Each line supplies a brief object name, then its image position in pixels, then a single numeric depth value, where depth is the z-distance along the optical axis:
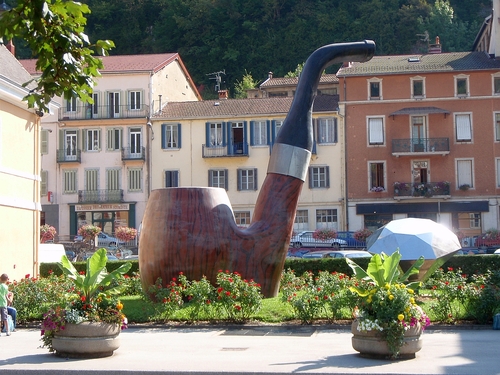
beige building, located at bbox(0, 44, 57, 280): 20.78
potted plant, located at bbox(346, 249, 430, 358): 10.18
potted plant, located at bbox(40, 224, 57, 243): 36.06
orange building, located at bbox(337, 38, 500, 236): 45.19
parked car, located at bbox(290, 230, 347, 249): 40.19
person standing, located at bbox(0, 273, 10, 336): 14.42
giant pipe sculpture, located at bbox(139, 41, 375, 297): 16.91
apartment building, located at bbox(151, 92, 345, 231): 46.38
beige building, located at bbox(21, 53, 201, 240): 47.22
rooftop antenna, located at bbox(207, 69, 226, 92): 59.56
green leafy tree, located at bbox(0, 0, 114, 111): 8.75
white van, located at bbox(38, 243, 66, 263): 26.55
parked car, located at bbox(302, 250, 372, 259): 30.20
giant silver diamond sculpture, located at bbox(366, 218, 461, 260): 18.49
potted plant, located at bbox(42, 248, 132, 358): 10.62
